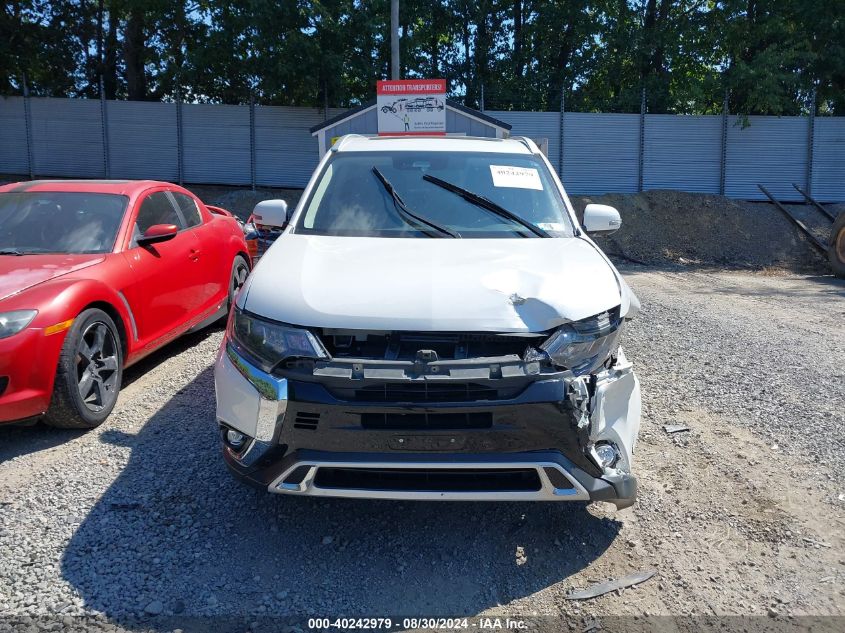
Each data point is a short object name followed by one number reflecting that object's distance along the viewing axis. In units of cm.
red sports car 428
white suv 298
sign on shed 1470
